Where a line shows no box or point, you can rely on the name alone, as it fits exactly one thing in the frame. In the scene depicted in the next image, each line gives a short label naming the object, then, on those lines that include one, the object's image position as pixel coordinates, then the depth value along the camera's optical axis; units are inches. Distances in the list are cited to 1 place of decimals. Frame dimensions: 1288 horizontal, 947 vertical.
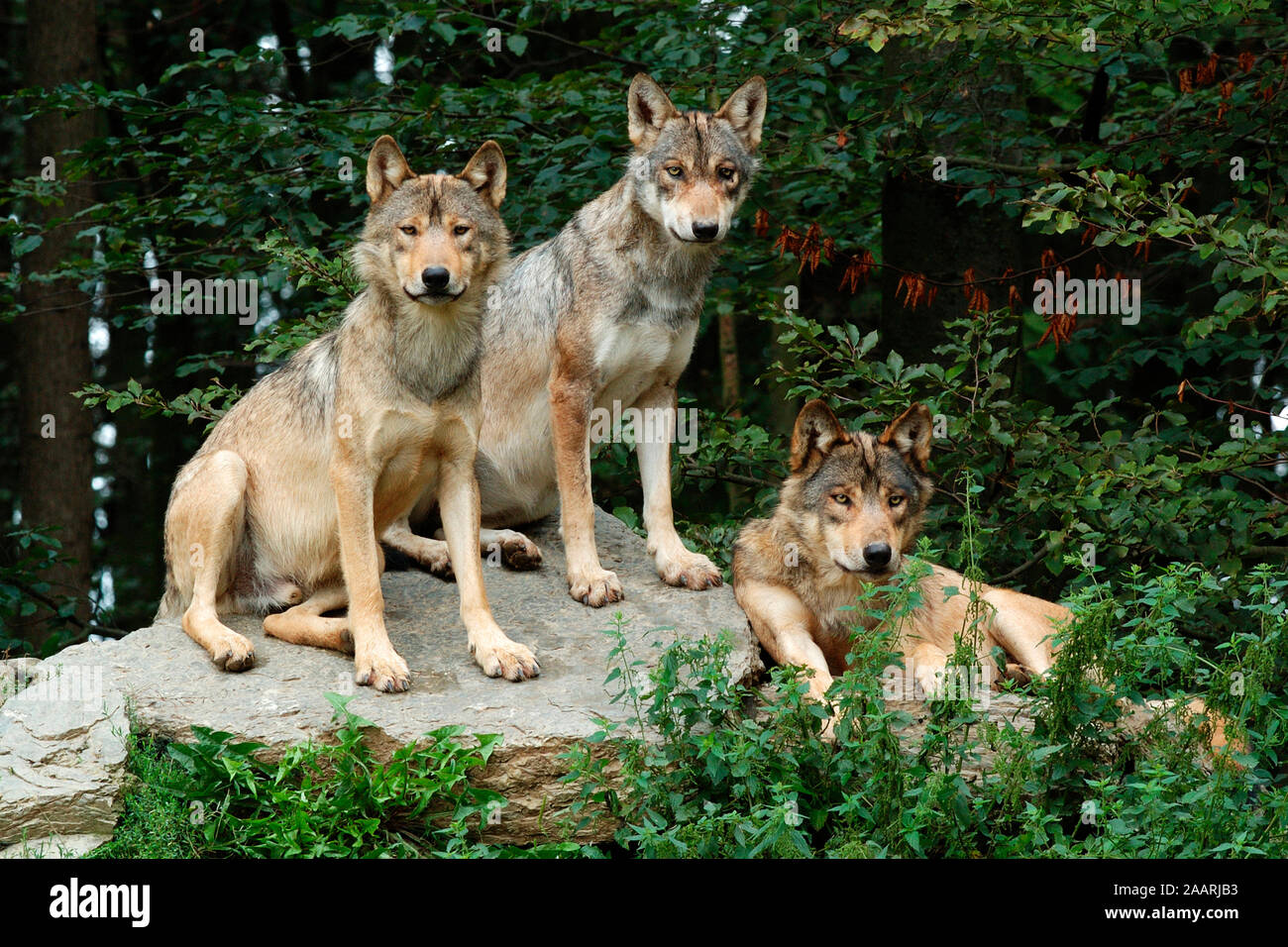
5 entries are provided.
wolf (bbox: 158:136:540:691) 236.4
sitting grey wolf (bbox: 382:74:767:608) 272.8
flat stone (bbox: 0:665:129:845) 205.5
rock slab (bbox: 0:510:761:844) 217.9
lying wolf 249.4
